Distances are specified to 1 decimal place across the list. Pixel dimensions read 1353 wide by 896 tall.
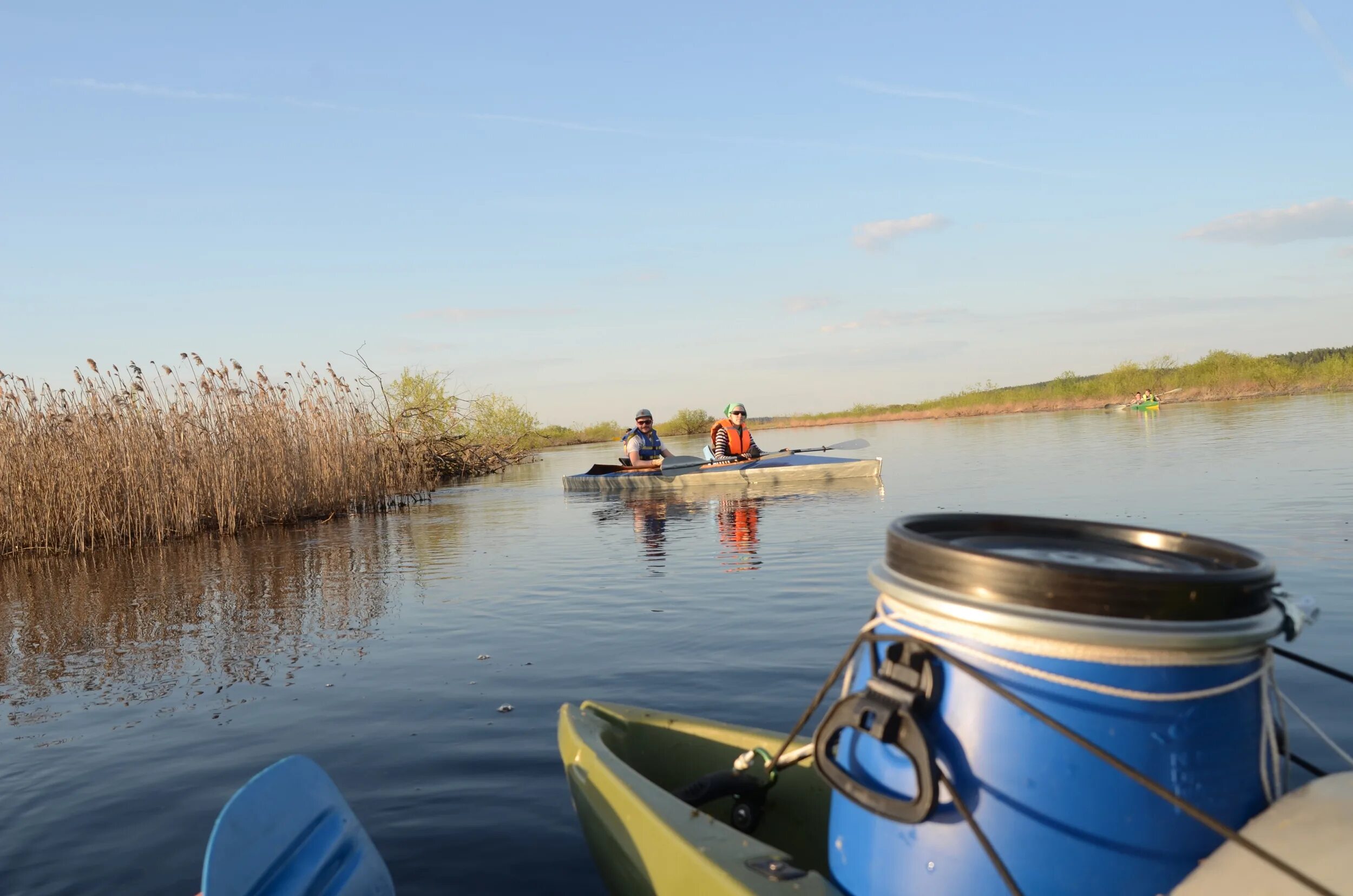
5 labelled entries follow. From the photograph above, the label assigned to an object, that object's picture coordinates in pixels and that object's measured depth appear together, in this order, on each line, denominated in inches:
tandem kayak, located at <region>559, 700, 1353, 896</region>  59.8
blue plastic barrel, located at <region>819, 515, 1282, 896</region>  60.7
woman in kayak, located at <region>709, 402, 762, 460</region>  695.7
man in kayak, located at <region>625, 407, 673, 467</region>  742.5
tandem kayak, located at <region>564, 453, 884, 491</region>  641.0
